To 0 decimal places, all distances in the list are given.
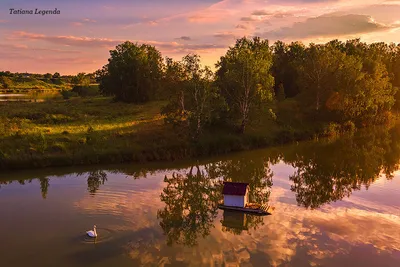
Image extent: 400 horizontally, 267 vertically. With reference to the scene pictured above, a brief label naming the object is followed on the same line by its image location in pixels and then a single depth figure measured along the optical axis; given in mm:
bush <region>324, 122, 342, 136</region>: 64588
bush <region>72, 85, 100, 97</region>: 120462
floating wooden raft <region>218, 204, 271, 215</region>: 27344
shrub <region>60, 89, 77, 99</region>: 111450
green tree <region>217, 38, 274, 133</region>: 55719
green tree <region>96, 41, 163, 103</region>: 88062
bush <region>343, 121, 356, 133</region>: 68981
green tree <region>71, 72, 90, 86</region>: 186012
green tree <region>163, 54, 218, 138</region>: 49644
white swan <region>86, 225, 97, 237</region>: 22422
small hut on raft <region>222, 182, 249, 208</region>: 27969
